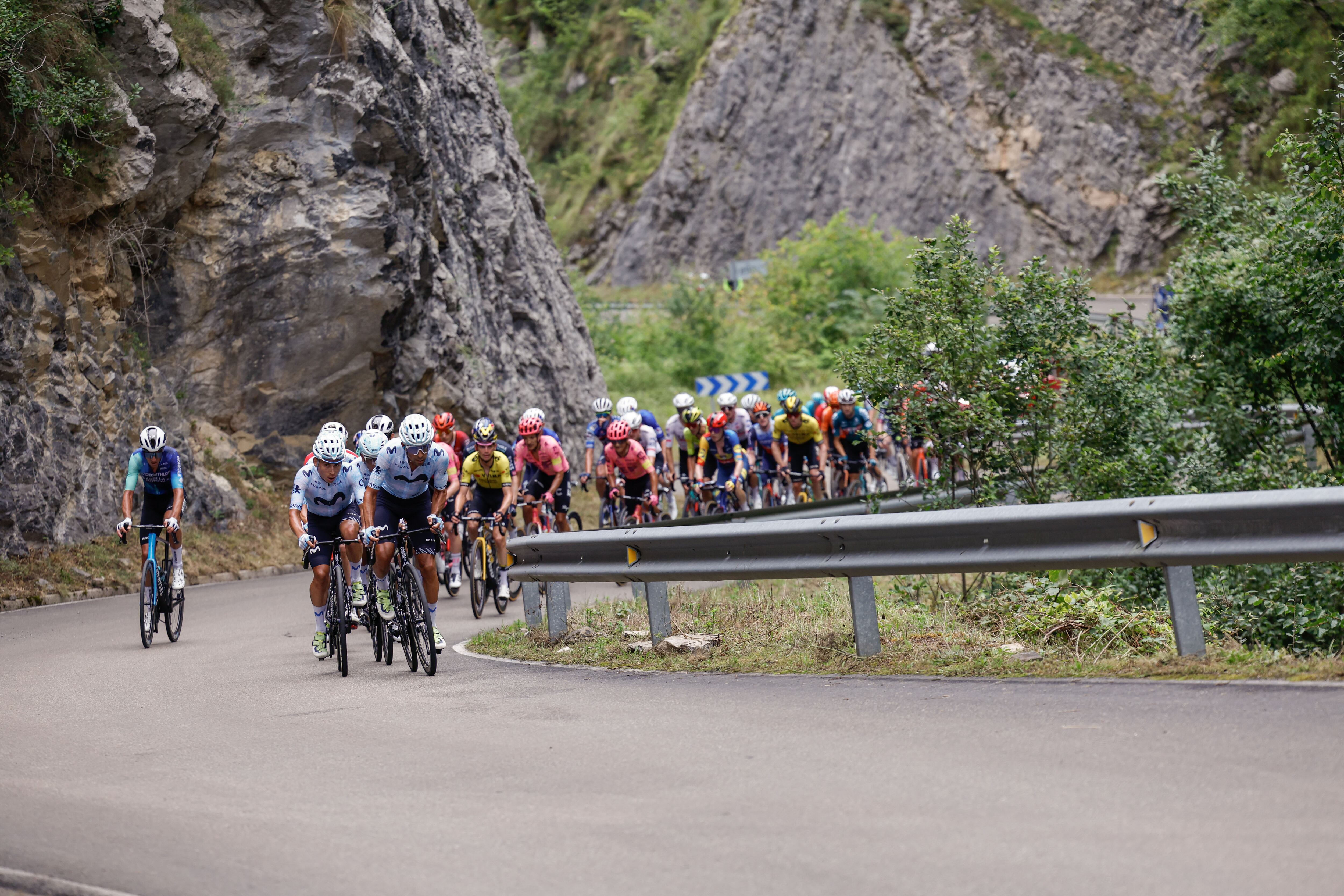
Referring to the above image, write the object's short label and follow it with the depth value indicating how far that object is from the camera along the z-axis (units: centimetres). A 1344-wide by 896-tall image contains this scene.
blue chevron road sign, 4253
